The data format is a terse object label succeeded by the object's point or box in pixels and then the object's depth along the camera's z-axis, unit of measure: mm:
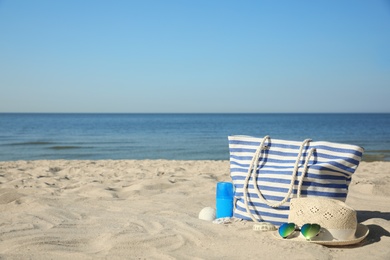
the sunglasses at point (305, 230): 3115
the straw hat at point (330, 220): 3156
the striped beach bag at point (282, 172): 3541
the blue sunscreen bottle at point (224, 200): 4301
